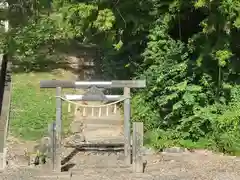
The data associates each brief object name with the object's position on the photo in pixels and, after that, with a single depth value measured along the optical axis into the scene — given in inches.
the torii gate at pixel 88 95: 349.8
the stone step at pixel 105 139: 426.8
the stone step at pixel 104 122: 475.5
